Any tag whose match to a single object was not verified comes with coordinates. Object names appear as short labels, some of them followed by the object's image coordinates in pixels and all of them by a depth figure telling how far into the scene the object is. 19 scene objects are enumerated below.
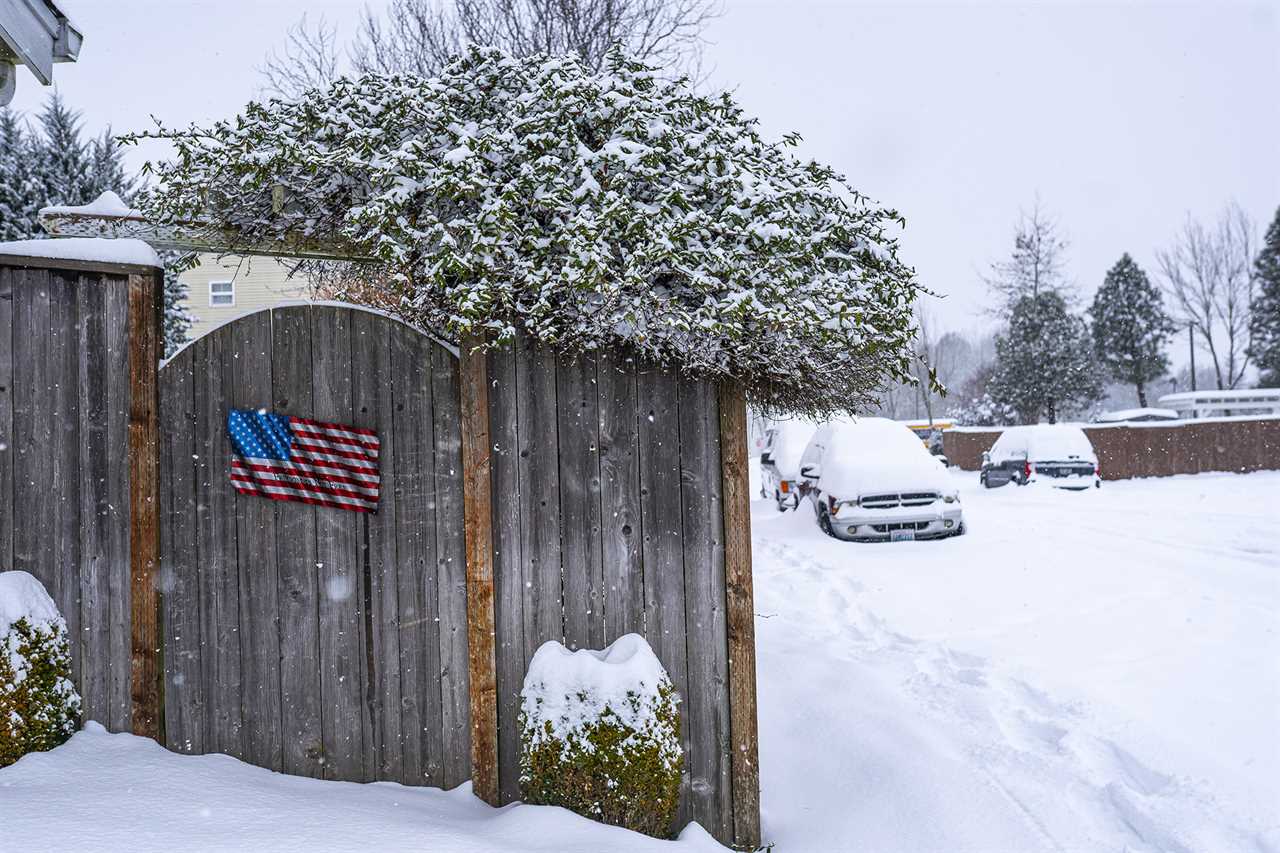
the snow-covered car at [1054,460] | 17.19
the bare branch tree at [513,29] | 9.98
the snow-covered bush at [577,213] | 3.08
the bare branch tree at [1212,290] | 37.94
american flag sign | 3.42
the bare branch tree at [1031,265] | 35.03
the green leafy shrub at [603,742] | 3.17
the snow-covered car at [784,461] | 14.72
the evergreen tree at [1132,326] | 37.19
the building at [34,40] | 3.38
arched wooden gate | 3.41
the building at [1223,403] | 30.30
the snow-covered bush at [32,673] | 2.99
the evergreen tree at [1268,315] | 36.00
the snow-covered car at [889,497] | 10.09
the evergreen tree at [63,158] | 12.62
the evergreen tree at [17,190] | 11.93
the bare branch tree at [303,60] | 10.92
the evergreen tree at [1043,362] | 33.12
